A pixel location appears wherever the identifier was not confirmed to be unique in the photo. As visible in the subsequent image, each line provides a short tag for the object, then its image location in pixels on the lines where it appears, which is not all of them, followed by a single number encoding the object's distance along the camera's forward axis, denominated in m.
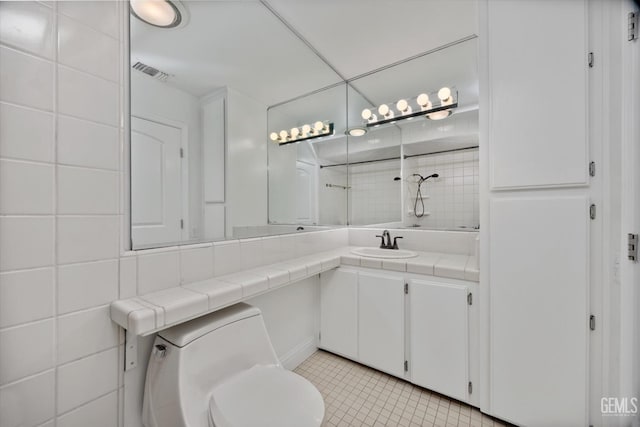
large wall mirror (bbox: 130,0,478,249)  1.20
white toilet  0.88
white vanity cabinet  1.45
